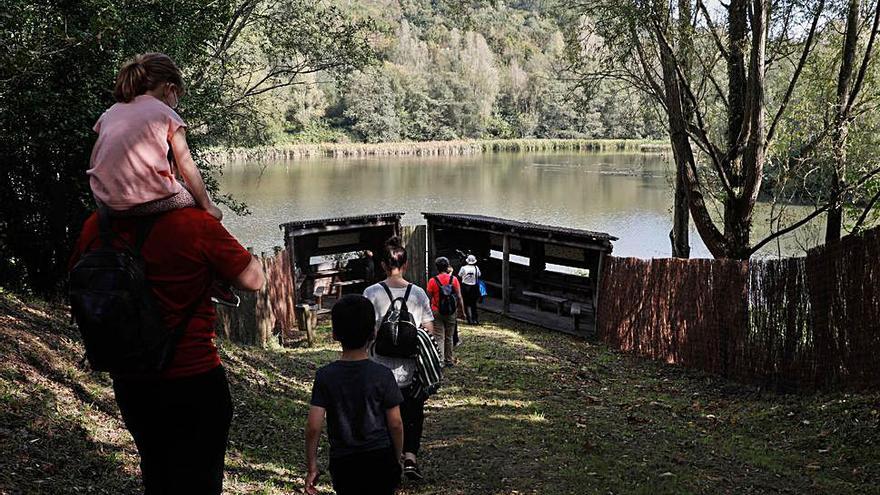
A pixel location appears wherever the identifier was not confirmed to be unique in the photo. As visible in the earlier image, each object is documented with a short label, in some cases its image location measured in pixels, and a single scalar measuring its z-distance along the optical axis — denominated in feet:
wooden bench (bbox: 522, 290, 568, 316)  55.82
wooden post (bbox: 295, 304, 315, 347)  47.39
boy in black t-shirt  11.69
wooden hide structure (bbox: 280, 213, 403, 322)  59.06
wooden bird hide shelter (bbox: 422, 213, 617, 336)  53.47
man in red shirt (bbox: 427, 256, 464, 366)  32.35
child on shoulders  8.29
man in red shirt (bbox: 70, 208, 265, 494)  8.36
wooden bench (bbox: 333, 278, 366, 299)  61.26
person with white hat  50.72
